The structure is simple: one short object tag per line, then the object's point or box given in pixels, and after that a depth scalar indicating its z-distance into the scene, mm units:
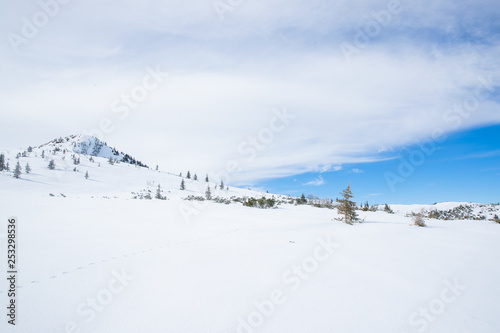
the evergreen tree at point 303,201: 40038
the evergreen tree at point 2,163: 45512
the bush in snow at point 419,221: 11070
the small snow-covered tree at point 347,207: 12453
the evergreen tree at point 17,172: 42672
